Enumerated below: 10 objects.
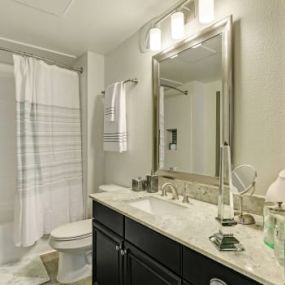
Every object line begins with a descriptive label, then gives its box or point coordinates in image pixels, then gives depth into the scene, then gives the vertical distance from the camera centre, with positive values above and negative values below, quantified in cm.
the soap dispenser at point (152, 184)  173 -34
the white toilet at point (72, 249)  184 -90
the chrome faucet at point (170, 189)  153 -36
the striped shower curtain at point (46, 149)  220 -10
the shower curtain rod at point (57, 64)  224 +86
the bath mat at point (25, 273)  192 -121
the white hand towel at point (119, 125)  214 +14
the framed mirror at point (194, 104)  135 +25
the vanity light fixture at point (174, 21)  154 +85
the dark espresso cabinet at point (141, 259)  83 -56
